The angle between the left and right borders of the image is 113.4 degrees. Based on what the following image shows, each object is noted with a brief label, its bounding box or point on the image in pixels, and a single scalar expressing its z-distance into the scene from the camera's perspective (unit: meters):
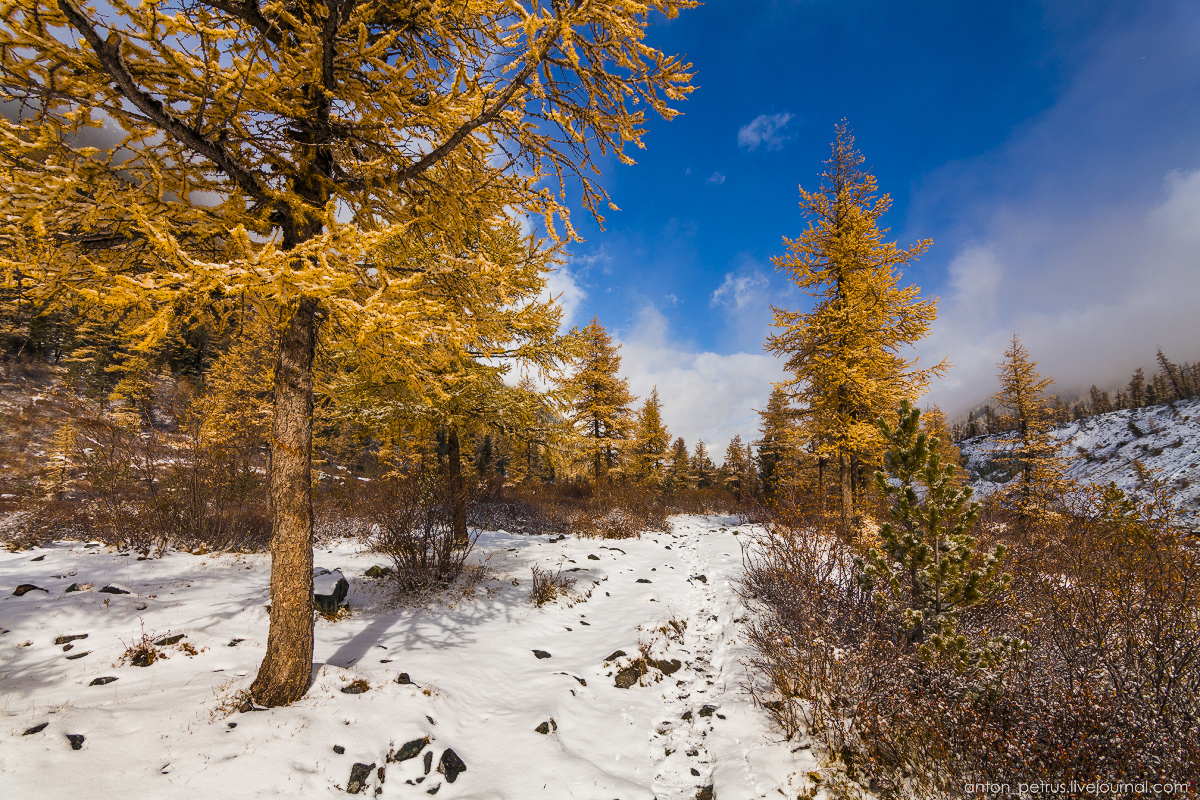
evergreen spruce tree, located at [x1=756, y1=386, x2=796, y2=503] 21.48
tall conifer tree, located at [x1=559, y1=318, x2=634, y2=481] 19.73
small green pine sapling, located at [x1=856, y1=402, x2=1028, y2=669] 3.52
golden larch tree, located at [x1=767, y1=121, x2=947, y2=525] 10.79
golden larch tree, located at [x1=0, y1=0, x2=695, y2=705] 2.59
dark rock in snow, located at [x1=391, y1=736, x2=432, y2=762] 3.27
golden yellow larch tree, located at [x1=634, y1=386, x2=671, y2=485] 23.11
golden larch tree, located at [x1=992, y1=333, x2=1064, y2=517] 16.72
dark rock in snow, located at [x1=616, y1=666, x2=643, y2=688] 4.77
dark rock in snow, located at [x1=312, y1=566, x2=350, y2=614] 5.77
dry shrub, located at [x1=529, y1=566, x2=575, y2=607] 7.13
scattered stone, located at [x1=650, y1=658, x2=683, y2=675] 5.07
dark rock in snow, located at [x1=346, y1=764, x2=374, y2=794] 2.93
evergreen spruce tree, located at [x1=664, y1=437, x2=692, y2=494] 30.02
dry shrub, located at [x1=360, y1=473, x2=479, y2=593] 6.99
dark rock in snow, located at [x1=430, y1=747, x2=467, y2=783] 3.21
